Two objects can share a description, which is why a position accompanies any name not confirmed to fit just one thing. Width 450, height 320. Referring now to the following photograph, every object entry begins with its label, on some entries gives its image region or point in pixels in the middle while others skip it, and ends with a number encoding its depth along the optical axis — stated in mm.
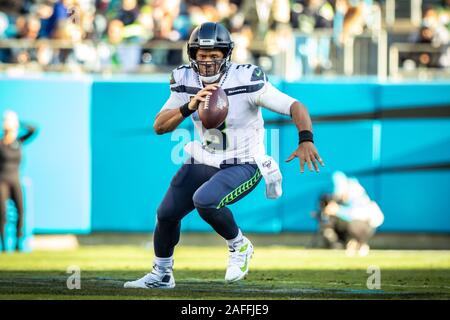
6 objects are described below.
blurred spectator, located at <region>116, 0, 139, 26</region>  14078
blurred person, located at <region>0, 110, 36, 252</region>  12539
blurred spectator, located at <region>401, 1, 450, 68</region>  14031
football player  7164
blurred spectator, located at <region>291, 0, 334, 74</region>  13258
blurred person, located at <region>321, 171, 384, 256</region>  12680
